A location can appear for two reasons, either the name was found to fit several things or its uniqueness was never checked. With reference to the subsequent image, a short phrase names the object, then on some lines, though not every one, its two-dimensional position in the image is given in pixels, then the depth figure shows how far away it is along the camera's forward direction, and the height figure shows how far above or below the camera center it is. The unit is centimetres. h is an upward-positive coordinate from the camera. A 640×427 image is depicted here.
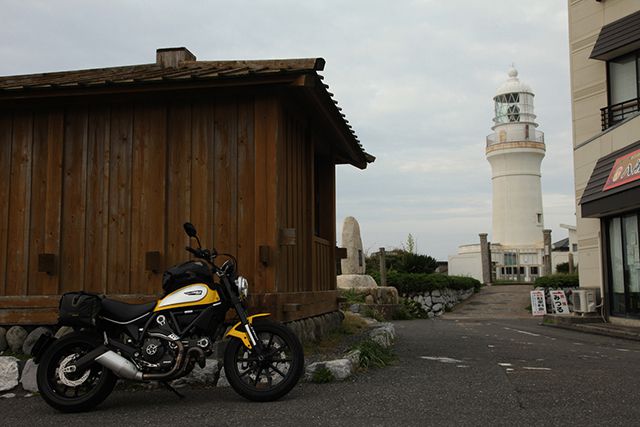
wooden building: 728 +112
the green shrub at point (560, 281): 2392 -35
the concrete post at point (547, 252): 3256 +99
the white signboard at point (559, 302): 2188 -102
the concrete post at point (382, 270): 2297 +13
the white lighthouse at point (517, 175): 3984 +598
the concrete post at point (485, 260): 3316 +65
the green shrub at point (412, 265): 2716 +39
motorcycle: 546 -55
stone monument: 2202 +97
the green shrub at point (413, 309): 2162 -119
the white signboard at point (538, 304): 2219 -109
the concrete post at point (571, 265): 3098 +30
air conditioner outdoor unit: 1656 -73
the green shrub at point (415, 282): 2387 -29
